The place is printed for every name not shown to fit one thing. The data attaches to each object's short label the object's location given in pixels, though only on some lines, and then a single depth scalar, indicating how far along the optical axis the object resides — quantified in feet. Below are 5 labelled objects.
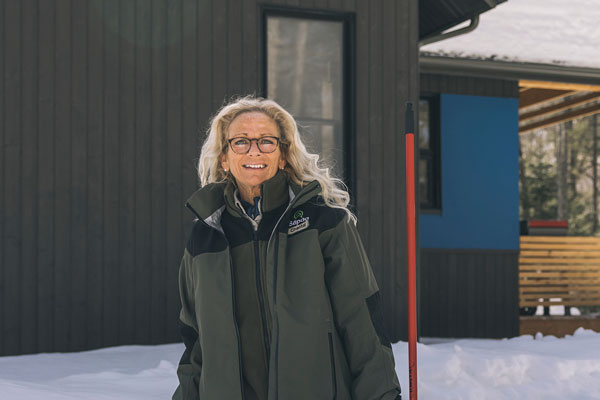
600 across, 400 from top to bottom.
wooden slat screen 42.60
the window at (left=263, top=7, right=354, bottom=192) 26.18
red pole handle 11.82
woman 8.00
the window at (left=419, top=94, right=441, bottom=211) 39.93
